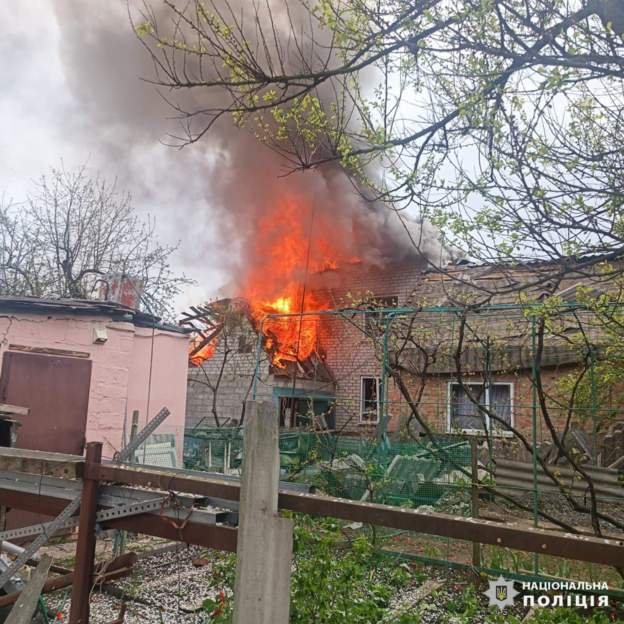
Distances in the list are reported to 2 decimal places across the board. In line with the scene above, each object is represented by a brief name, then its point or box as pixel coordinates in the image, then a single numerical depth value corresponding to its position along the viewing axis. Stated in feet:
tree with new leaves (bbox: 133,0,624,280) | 11.38
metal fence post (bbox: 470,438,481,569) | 18.03
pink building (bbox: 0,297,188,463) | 24.20
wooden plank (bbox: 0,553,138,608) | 9.77
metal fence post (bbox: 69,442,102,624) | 7.98
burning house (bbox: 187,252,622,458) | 36.00
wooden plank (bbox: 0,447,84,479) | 8.25
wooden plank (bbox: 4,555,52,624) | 8.37
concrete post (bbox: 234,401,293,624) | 6.70
